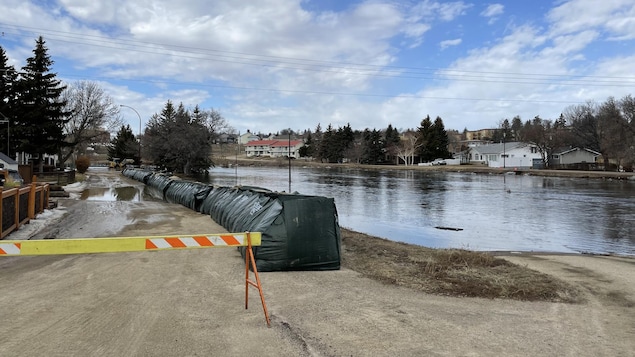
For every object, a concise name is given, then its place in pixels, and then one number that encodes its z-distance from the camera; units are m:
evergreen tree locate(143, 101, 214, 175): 56.50
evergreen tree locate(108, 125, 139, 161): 88.00
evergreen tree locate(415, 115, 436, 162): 97.06
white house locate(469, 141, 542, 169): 90.22
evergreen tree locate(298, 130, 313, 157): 133.88
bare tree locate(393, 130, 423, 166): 96.56
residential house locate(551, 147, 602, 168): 87.94
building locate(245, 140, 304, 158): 157.88
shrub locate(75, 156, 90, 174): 51.38
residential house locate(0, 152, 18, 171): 33.22
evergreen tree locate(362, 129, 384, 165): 103.62
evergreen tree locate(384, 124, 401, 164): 102.79
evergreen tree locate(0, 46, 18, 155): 41.16
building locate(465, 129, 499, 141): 191.75
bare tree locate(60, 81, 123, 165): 51.44
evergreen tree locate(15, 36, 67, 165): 39.44
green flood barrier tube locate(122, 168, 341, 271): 8.03
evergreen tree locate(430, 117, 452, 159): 97.31
